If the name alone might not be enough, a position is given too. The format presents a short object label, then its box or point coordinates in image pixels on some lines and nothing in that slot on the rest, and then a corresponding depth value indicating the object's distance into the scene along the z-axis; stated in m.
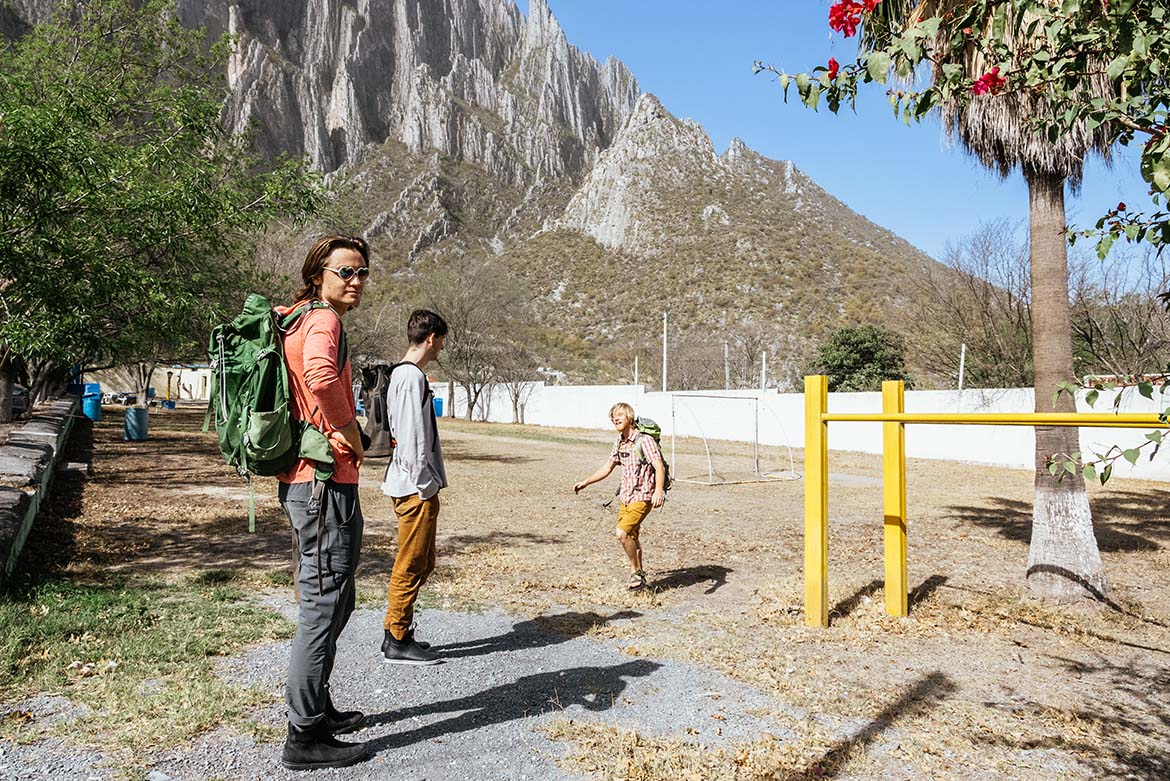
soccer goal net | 16.98
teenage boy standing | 4.17
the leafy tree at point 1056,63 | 1.88
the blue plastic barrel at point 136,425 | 18.91
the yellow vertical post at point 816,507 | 5.27
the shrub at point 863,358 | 38.06
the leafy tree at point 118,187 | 7.29
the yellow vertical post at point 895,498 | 5.43
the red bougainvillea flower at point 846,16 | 2.15
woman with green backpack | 2.88
